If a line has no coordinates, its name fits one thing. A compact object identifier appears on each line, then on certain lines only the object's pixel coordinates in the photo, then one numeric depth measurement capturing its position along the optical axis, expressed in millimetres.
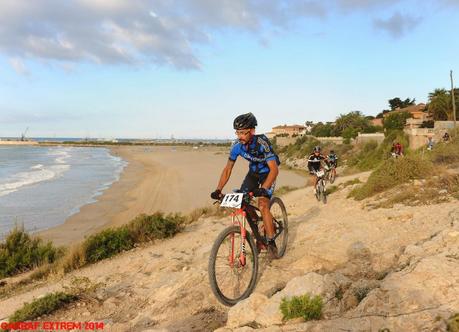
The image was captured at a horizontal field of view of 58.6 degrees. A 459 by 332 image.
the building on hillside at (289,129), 154700
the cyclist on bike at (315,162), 13484
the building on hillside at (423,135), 31584
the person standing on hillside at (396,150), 19128
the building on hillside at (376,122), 86375
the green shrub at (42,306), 5016
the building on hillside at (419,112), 61656
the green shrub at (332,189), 15008
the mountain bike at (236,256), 4816
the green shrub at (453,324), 2974
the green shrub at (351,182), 15069
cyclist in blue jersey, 5125
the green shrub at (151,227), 9836
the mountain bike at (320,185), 13234
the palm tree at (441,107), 52019
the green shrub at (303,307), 3703
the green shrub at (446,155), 13848
